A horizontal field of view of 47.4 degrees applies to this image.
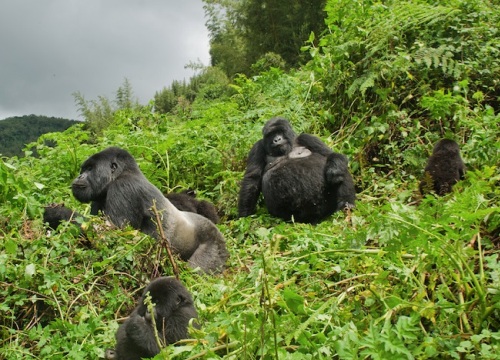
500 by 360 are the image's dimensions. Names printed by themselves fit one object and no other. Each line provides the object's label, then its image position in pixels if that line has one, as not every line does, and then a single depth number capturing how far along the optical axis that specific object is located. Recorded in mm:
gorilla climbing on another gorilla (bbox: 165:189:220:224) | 5398
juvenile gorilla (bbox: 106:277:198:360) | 2846
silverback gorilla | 4578
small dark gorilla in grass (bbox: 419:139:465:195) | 4652
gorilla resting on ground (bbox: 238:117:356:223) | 5176
